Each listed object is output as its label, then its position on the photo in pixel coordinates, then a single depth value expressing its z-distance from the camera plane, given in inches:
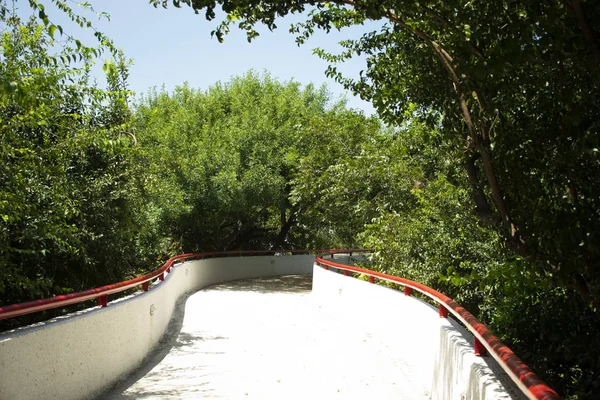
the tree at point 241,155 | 1088.8
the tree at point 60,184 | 358.6
